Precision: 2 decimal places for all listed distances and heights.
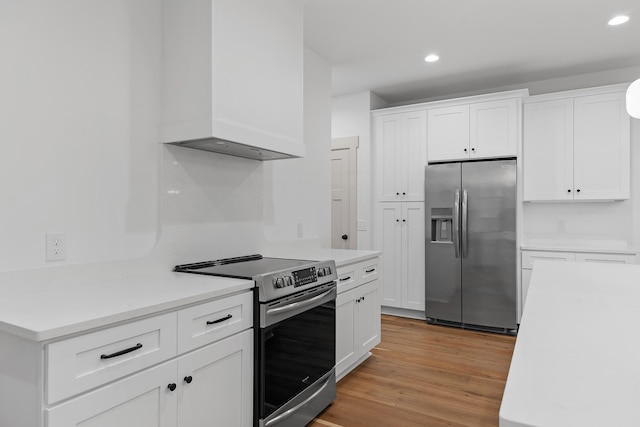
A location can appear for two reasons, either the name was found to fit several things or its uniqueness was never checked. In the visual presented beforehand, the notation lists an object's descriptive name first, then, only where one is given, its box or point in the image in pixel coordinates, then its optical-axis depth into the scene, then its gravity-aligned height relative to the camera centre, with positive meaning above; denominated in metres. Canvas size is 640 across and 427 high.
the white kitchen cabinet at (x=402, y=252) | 4.55 -0.45
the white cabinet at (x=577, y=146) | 3.85 +0.69
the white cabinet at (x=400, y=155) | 4.56 +0.70
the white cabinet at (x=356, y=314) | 2.79 -0.77
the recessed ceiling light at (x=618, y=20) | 2.97 +1.48
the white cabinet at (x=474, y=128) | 4.11 +0.93
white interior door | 4.91 +0.26
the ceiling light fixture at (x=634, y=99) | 1.70 +0.50
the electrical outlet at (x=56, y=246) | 1.68 -0.14
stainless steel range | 1.91 -0.65
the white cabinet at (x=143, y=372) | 1.15 -0.55
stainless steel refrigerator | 3.99 -0.32
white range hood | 1.99 +0.75
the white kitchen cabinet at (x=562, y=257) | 3.60 -0.41
